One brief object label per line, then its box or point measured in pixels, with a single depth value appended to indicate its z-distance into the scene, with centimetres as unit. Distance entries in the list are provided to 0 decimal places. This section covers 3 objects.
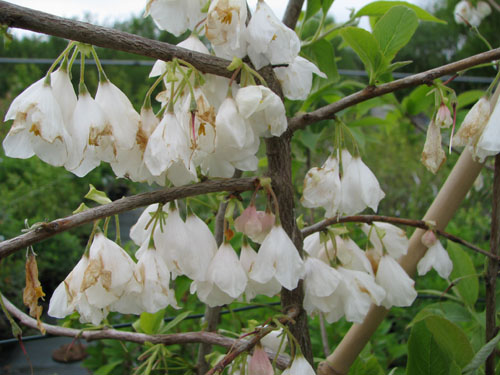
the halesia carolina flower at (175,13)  14
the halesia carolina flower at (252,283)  15
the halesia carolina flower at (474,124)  15
